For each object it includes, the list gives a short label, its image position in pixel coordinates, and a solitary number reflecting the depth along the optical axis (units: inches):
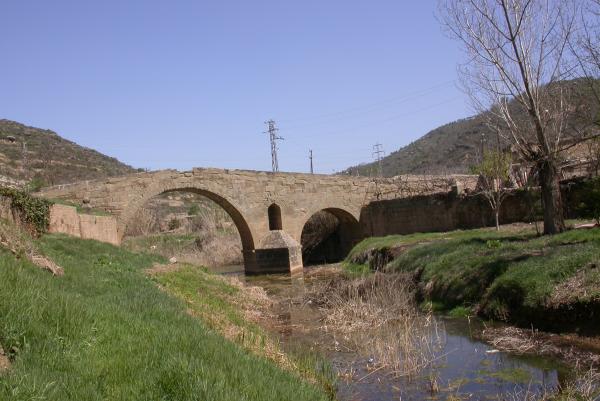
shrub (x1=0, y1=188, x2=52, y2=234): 498.3
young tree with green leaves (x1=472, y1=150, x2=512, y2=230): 703.7
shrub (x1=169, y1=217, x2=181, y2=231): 1636.6
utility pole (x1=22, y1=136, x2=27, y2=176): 1503.9
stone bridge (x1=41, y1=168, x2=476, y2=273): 914.1
